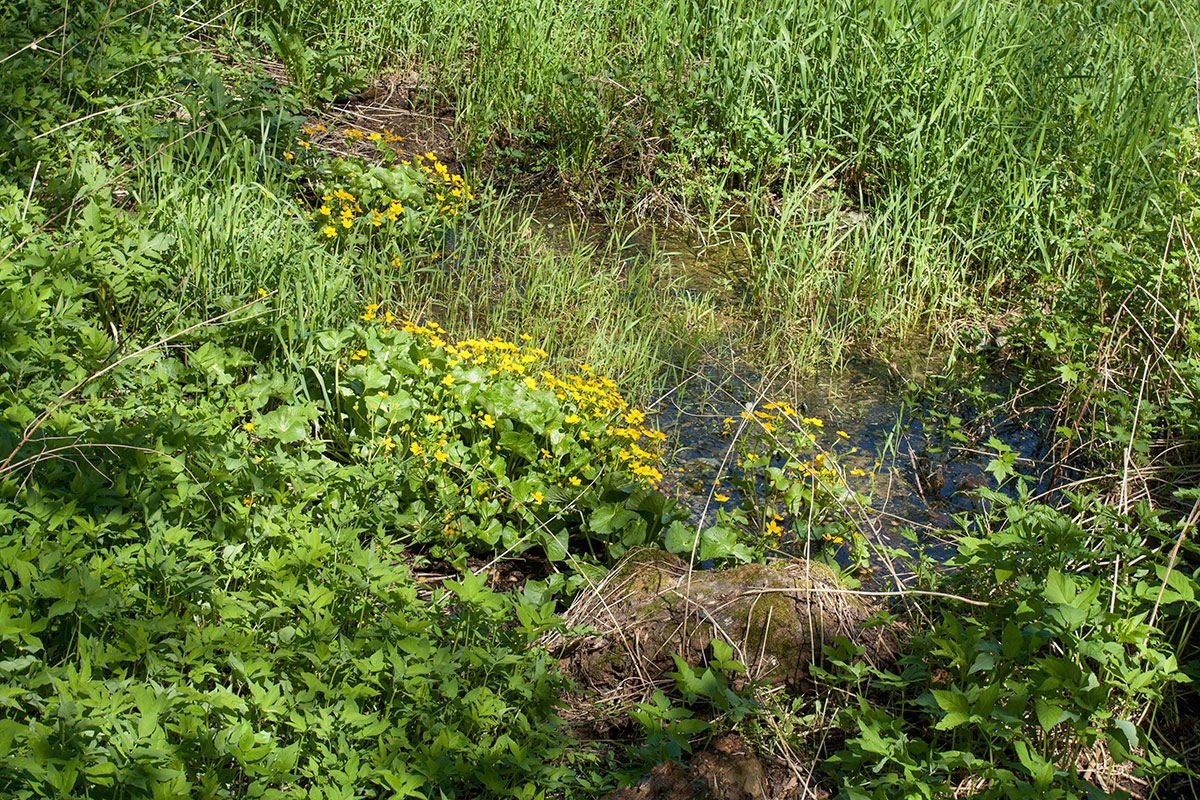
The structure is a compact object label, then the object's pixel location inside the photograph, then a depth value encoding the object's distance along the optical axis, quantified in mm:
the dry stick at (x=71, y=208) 3531
